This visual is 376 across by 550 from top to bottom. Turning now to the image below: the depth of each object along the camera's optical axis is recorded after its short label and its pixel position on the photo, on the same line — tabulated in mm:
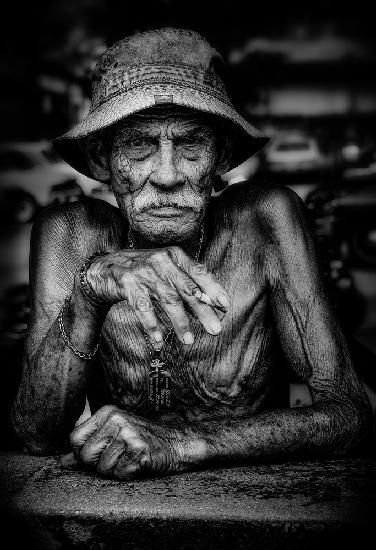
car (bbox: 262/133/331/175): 11125
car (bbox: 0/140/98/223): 6777
